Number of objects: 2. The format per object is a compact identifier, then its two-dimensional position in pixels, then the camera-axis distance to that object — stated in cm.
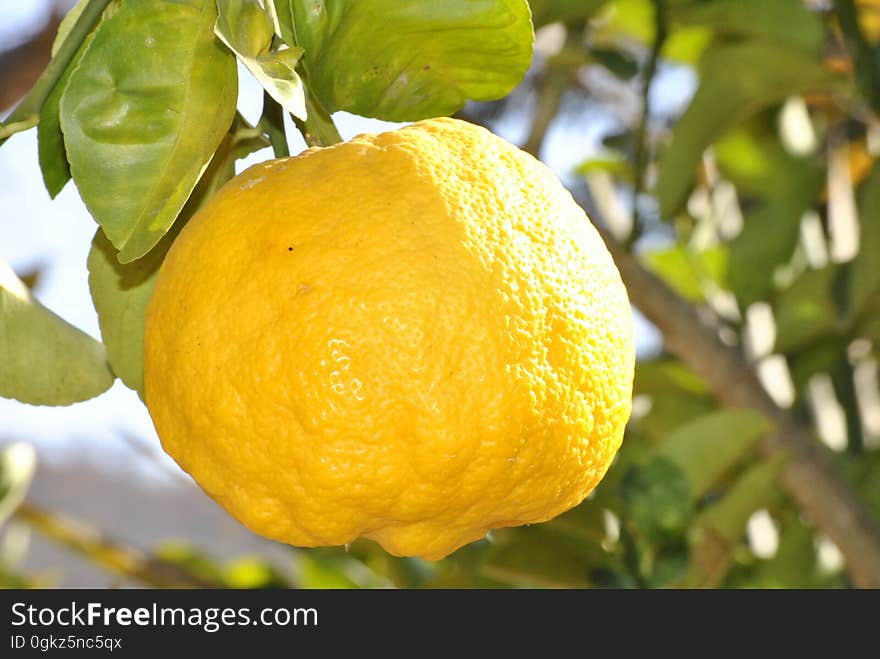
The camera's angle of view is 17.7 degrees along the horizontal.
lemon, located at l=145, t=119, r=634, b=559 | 55
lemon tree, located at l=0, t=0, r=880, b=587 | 55
